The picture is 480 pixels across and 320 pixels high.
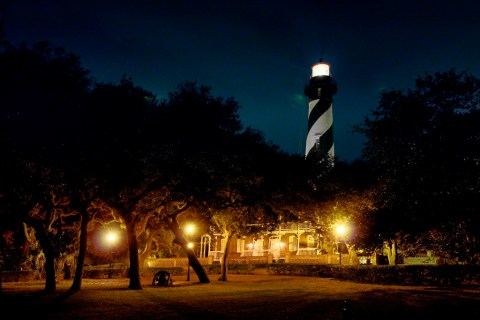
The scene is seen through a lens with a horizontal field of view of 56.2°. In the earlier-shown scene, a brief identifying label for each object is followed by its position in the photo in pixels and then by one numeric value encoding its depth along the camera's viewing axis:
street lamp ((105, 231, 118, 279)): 46.20
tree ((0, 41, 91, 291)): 17.73
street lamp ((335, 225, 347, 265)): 33.03
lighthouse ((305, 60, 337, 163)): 59.00
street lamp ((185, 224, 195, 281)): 30.67
